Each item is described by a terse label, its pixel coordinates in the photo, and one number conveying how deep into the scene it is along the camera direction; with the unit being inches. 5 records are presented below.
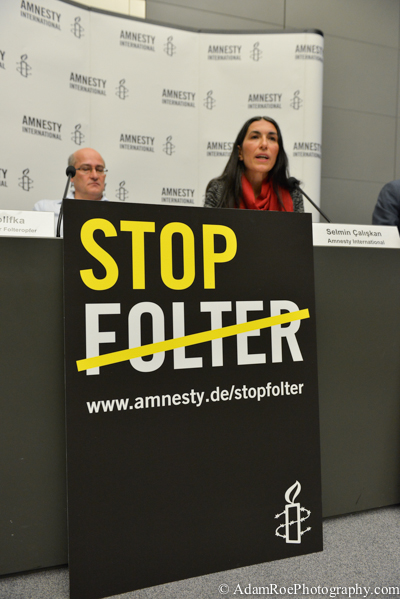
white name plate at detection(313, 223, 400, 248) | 48.7
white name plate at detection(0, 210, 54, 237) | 39.0
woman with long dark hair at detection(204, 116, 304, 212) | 75.5
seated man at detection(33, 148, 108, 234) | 91.9
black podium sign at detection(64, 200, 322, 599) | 37.7
